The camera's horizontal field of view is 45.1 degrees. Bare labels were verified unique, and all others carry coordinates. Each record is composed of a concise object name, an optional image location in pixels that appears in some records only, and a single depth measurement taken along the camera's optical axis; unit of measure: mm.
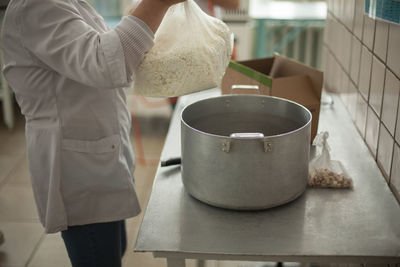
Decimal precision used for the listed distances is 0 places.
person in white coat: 912
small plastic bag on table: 1111
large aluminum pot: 935
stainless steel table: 894
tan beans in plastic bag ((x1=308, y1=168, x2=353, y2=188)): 1110
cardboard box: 1348
